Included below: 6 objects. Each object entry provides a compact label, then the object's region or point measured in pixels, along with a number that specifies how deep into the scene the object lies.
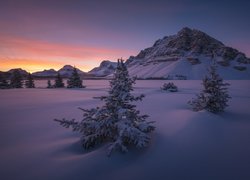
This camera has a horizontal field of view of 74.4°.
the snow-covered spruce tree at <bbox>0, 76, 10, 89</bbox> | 45.54
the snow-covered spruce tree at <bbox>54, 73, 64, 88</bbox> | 48.49
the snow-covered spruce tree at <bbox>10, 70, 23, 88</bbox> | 49.50
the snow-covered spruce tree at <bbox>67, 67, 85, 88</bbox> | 45.08
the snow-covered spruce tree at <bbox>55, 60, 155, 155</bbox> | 5.99
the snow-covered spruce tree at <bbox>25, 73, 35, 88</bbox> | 50.69
